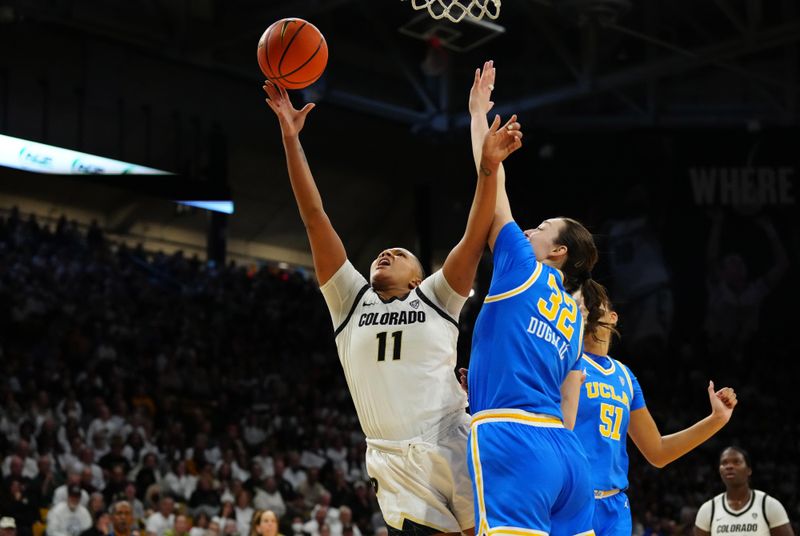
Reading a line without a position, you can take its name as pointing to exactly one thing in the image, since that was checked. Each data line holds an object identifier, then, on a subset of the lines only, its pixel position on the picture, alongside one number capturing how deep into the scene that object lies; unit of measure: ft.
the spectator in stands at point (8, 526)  33.71
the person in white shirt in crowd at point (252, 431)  56.70
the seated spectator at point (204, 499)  44.68
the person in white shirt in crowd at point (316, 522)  45.32
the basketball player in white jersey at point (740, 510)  25.89
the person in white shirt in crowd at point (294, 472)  52.16
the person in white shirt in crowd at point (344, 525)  46.44
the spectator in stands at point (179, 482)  46.01
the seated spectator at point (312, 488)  51.06
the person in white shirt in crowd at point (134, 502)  41.92
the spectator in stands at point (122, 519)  36.65
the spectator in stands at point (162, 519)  40.98
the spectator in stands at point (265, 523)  33.04
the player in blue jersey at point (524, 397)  11.63
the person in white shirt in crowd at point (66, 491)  39.60
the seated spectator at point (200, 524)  40.52
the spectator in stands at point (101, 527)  37.16
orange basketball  15.72
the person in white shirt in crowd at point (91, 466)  43.40
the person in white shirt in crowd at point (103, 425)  47.11
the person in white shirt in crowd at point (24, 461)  41.68
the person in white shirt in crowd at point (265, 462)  51.41
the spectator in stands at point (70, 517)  38.11
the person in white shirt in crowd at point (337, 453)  55.98
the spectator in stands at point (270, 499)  47.55
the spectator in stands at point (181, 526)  40.09
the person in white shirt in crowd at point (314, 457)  55.57
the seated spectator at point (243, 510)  44.62
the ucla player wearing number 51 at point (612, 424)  15.64
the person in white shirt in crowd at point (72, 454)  43.75
